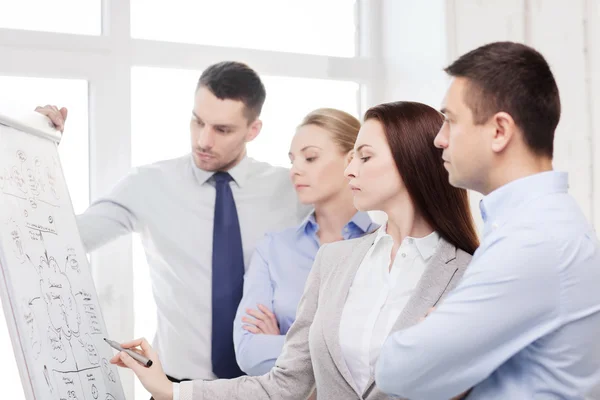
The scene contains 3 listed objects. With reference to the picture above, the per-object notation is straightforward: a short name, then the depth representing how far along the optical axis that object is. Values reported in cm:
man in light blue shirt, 127
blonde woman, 242
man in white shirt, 262
